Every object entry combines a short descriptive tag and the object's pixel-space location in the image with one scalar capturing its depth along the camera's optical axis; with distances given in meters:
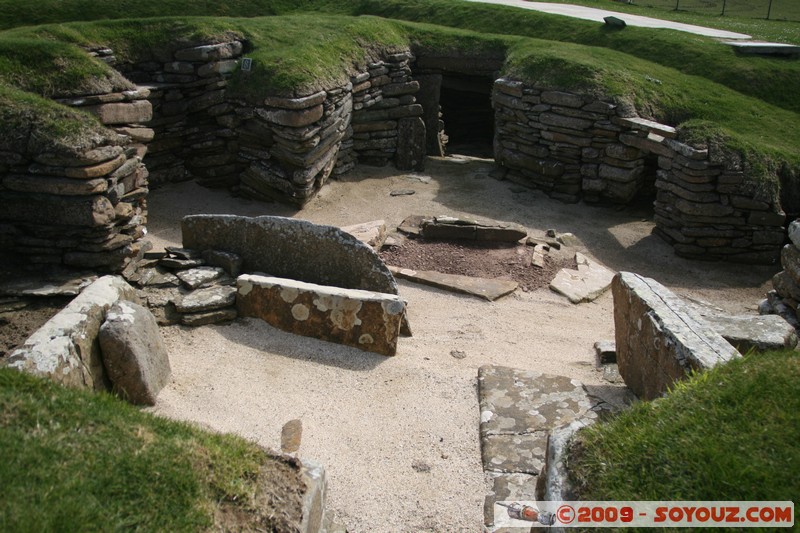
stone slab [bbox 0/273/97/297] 6.80
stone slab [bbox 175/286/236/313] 7.13
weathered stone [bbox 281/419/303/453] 5.41
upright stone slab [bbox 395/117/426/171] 15.15
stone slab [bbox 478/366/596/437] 5.85
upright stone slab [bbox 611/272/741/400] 5.01
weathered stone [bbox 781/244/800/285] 7.51
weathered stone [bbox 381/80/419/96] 14.82
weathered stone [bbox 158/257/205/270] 7.77
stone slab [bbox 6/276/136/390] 4.81
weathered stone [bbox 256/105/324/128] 11.56
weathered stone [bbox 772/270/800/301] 7.71
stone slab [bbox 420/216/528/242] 11.13
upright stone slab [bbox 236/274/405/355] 6.79
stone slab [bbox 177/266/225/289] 7.47
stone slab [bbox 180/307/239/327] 7.09
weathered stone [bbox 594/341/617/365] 7.35
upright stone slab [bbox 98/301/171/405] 5.46
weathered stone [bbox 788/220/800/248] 7.42
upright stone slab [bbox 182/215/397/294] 7.54
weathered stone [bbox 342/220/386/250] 10.30
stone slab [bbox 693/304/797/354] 6.29
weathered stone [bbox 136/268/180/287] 7.52
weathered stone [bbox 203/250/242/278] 7.80
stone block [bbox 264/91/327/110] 11.54
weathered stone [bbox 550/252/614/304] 9.91
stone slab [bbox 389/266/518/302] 9.39
